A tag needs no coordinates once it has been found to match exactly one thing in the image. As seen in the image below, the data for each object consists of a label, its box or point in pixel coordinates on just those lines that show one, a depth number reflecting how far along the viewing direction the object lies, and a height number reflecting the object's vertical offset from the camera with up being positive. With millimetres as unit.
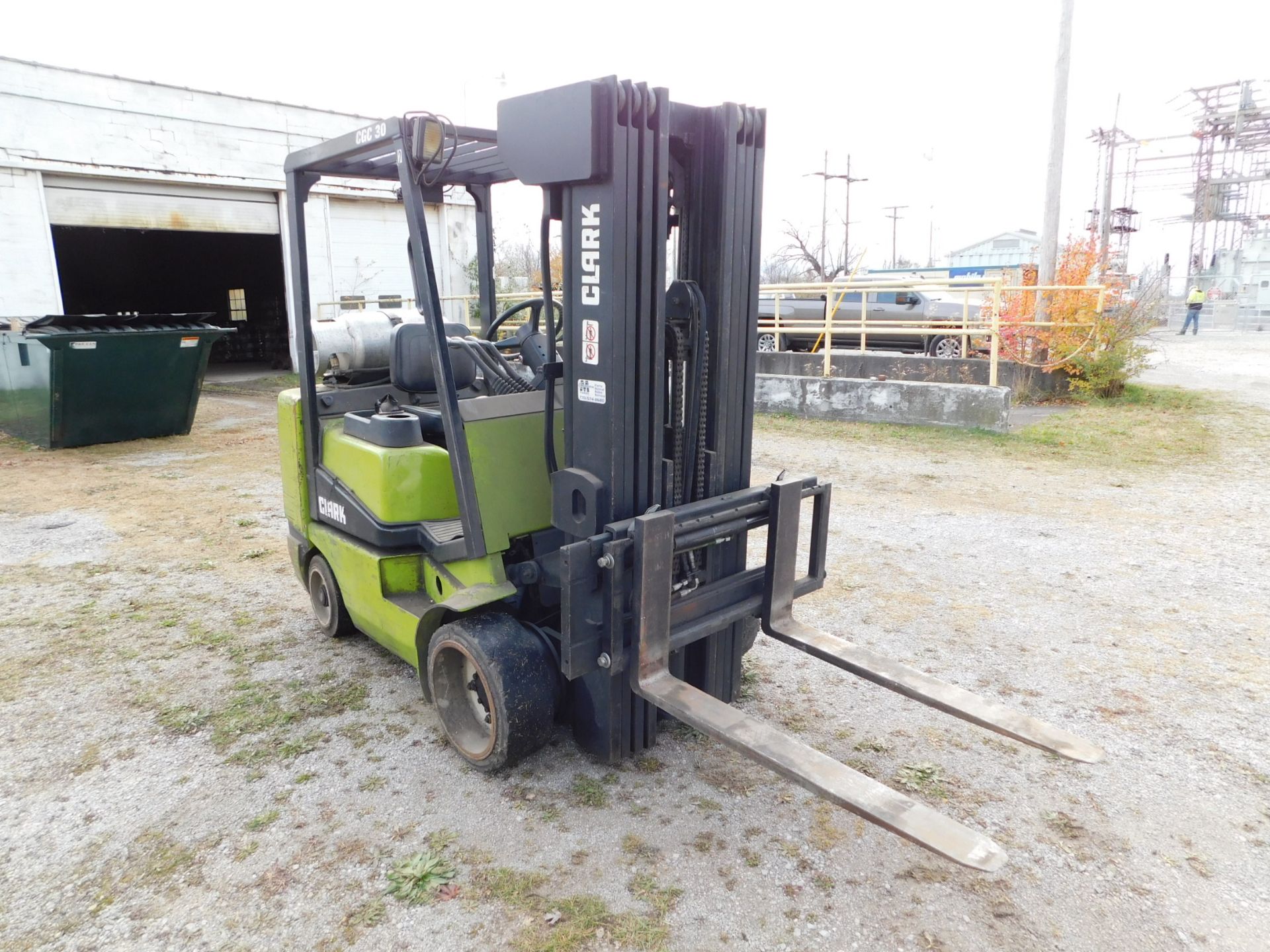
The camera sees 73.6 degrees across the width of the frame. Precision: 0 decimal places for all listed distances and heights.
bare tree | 38469 +2887
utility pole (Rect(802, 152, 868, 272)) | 44072 +5294
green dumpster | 9977 -602
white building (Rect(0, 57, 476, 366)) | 14219 +2585
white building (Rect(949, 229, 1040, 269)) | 68188 +6713
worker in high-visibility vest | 27469 +487
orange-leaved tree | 13195 -273
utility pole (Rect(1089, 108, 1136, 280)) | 35153 +7429
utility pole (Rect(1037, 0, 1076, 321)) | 13836 +2631
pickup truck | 19953 +175
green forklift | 2922 -602
